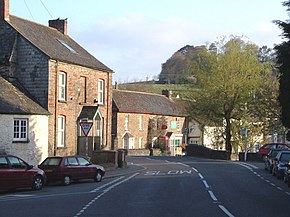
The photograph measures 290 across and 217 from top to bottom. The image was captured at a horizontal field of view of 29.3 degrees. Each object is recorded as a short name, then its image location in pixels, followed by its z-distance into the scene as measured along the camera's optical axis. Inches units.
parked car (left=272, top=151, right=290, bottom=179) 1267.2
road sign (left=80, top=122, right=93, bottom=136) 1274.6
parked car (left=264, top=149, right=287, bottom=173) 1450.4
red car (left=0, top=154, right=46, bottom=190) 948.0
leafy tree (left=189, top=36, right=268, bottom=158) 2276.1
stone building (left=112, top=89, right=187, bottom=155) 2832.2
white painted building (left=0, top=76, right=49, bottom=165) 1326.3
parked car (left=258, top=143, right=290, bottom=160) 1793.4
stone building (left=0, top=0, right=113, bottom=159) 1510.8
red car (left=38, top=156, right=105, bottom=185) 1111.6
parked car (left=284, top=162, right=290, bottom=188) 1106.1
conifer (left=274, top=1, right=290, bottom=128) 877.2
